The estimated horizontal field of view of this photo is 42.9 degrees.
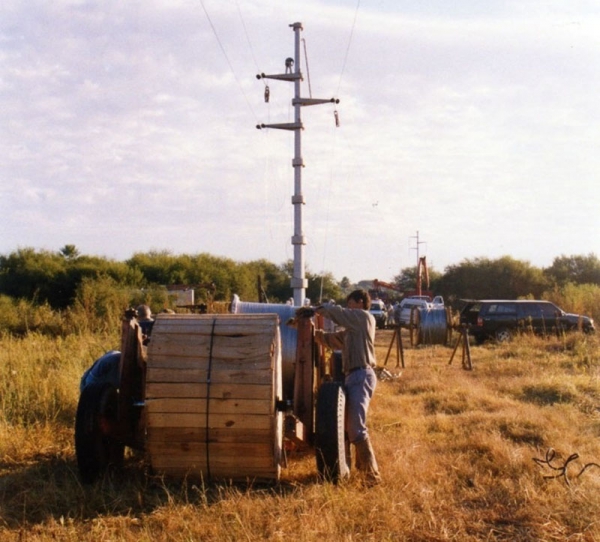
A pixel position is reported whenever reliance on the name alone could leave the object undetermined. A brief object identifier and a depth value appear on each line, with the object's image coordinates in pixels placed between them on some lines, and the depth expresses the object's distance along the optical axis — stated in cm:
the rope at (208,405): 655
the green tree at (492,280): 6381
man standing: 712
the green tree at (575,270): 6281
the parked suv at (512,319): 2602
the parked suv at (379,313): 4215
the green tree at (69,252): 4911
